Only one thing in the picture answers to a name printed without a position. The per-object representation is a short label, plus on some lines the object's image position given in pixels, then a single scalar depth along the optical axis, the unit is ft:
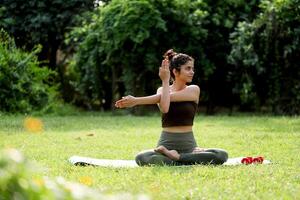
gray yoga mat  38.41
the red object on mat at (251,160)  38.62
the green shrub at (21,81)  86.71
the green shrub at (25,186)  15.39
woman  38.09
